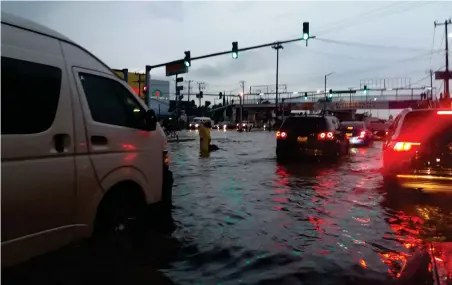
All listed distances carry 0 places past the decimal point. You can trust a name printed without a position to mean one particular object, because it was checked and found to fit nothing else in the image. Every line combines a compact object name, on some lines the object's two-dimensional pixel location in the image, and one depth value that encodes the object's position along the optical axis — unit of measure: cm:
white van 335
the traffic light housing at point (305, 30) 2255
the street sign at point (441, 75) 5363
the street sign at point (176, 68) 2869
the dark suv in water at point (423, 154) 737
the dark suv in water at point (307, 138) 1473
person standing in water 1912
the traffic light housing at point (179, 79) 3330
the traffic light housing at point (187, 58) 2769
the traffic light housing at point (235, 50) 2564
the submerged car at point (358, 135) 2561
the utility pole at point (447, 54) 5269
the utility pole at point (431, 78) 8352
